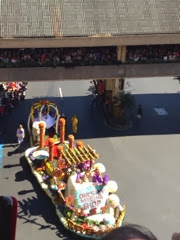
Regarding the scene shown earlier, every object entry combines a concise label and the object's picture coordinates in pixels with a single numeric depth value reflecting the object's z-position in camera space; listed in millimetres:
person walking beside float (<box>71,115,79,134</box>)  27191
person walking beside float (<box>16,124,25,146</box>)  25656
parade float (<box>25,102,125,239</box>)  18844
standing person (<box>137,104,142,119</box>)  29516
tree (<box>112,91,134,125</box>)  28328
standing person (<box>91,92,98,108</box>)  31531
